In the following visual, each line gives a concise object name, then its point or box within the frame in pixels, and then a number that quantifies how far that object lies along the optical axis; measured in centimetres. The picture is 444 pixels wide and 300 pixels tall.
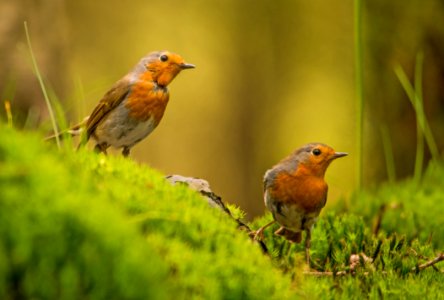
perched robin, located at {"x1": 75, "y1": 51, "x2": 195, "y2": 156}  728
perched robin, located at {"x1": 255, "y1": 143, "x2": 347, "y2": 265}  653
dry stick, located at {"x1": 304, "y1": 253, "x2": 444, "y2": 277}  607
